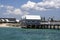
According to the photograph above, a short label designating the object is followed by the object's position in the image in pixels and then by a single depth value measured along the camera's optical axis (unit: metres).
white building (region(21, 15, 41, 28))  57.71
